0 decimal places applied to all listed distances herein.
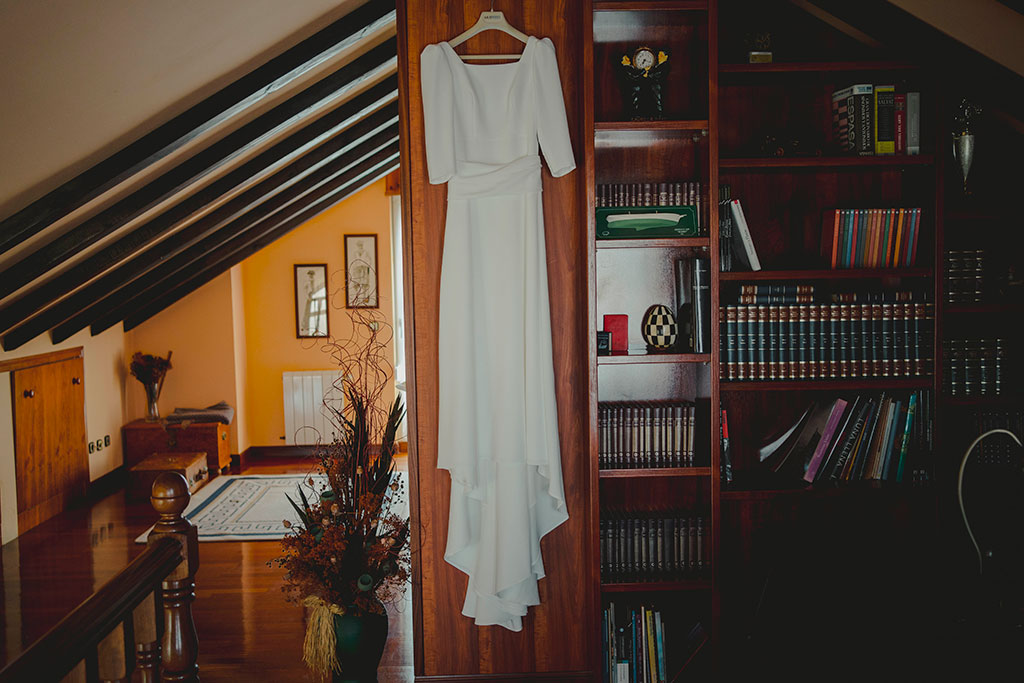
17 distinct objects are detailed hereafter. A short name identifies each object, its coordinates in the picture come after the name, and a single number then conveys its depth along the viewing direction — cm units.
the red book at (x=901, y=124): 281
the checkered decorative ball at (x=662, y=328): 275
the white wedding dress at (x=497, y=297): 261
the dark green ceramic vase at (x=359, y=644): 281
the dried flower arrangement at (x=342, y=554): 280
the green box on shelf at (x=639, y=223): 265
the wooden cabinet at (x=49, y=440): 529
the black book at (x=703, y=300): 265
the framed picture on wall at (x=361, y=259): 750
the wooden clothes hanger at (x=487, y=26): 265
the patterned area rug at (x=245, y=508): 527
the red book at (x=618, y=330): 285
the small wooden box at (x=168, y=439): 663
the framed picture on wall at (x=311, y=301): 755
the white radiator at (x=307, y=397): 752
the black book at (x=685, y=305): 270
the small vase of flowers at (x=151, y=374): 691
